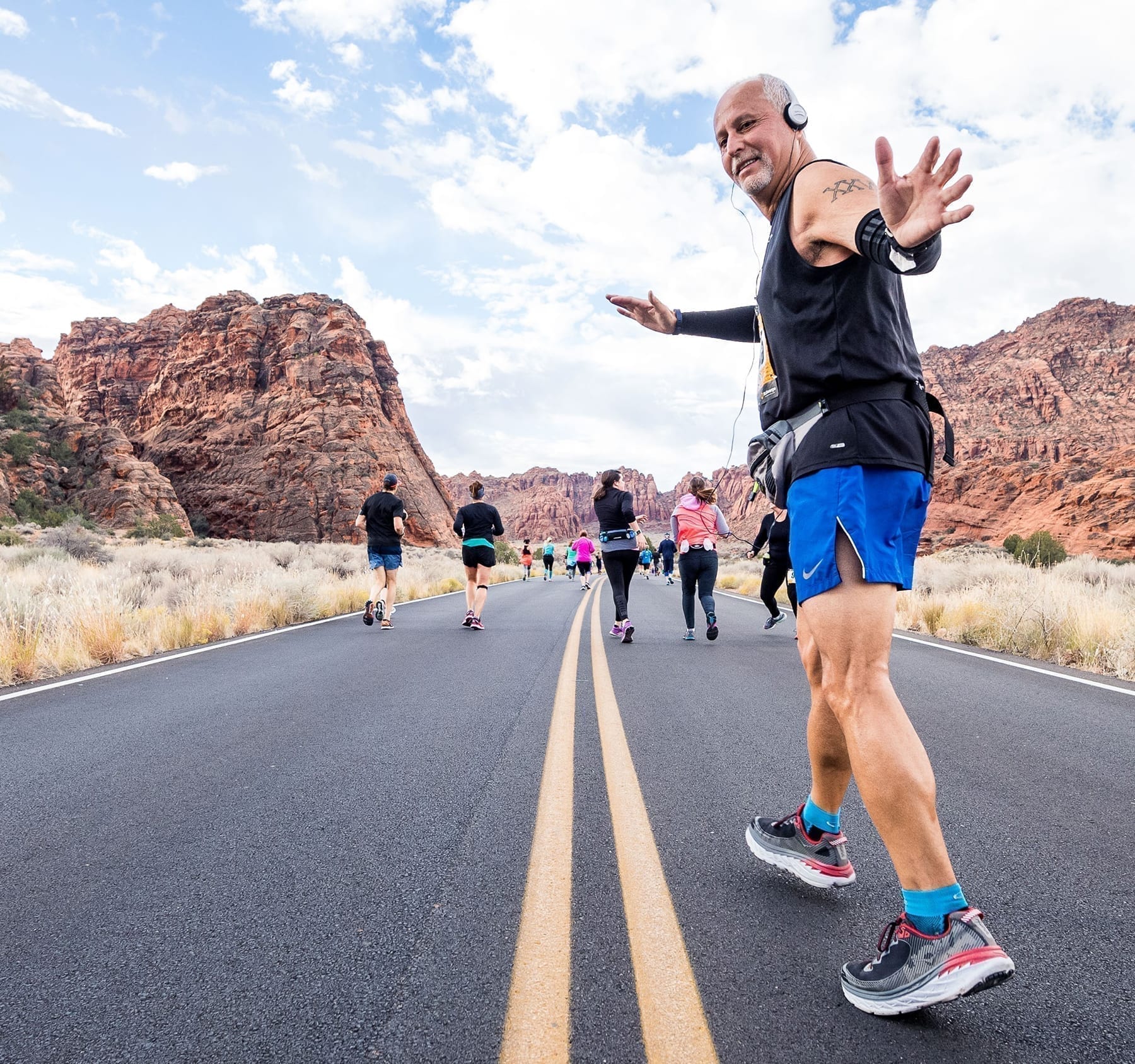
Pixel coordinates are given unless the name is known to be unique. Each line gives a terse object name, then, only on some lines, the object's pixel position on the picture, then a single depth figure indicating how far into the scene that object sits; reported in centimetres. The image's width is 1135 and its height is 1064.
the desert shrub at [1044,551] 2839
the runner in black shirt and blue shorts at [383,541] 1048
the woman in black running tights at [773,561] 880
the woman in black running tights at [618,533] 899
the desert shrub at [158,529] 3784
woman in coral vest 870
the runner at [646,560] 3400
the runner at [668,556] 2487
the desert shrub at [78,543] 1920
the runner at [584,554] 1897
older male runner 152
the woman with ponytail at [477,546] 987
